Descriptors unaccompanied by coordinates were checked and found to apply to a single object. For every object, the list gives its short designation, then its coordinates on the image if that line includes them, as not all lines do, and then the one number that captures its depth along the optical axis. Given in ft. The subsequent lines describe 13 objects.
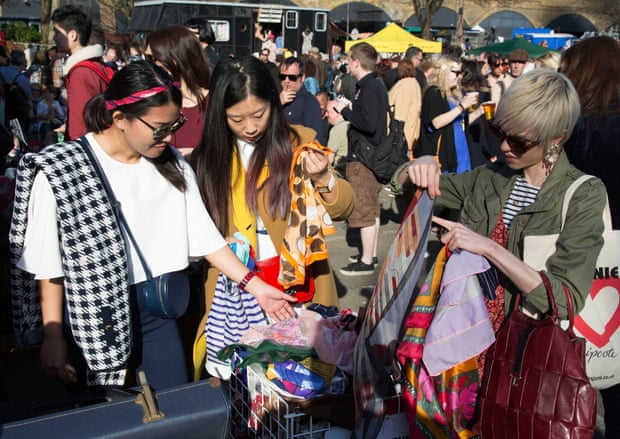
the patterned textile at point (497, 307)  7.27
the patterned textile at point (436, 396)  6.91
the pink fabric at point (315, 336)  7.73
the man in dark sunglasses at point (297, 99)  20.70
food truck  73.90
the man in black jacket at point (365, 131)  20.15
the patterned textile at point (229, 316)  9.06
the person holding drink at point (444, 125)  21.90
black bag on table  5.56
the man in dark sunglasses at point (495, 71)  33.73
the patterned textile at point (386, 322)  6.12
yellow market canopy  73.77
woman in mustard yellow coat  9.19
